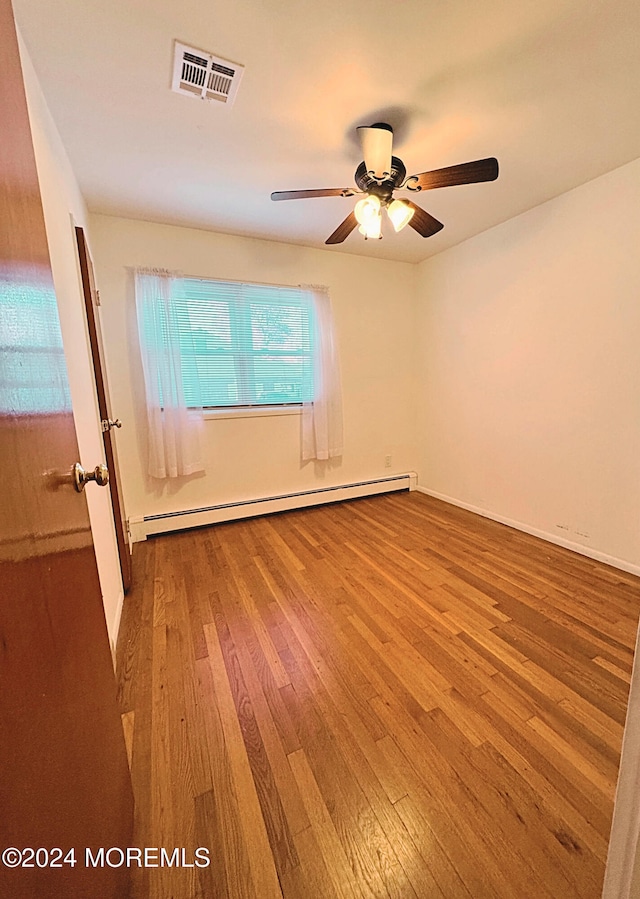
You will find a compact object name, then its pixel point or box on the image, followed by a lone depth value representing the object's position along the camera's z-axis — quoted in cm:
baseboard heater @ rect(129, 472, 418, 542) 290
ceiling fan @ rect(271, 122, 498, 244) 159
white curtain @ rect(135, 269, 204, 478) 271
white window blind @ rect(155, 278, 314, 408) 290
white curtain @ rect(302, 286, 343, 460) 330
